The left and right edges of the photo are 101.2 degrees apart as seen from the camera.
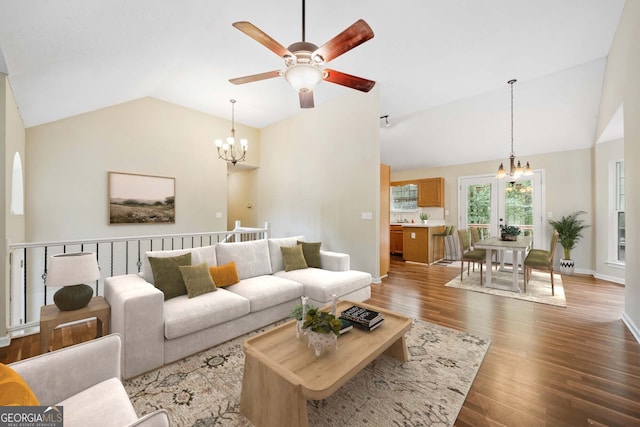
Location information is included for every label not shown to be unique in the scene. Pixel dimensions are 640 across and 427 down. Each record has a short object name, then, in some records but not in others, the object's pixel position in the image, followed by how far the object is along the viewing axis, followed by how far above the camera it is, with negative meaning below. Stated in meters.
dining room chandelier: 4.34 +0.70
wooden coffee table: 1.35 -0.88
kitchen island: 6.27 -0.77
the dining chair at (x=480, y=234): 5.38 -0.53
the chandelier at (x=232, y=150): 5.63 +1.46
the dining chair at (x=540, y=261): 3.96 -0.77
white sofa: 2.01 -0.85
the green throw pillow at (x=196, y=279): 2.57 -0.67
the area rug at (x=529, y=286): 3.73 -1.23
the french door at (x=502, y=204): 5.85 +0.18
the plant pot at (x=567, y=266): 5.18 -1.09
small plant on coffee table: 1.58 -0.68
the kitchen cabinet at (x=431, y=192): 7.02 +0.53
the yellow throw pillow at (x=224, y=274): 2.89 -0.70
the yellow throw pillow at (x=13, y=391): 0.81 -0.57
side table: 1.91 -0.80
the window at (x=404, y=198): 7.71 +0.42
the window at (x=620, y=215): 4.66 -0.07
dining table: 3.99 -0.57
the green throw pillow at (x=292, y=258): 3.68 -0.65
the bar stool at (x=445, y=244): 6.58 -0.84
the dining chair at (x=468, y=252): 4.62 -0.74
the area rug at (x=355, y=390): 1.61 -1.25
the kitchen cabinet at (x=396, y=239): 7.36 -0.76
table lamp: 2.01 -0.51
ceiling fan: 1.79 +1.19
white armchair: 1.05 -0.78
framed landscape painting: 4.67 +0.26
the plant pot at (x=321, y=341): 1.59 -0.79
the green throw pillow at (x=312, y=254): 3.88 -0.62
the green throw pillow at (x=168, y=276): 2.51 -0.62
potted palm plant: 5.17 -0.45
